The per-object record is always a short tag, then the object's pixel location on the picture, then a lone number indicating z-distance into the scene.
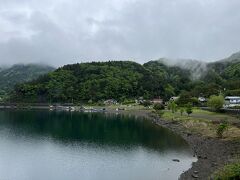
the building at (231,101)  64.03
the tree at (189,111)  53.29
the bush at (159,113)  65.74
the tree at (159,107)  75.45
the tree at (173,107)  62.89
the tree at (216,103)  54.60
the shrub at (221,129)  35.81
